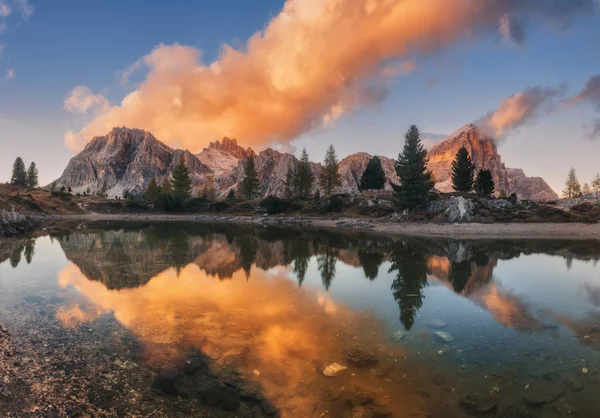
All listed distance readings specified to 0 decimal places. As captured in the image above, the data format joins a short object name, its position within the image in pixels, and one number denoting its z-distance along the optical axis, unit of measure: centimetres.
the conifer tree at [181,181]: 13134
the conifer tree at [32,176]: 16669
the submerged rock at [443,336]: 1349
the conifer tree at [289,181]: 13732
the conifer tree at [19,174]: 15662
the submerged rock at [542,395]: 930
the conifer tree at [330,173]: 12394
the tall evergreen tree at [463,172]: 10150
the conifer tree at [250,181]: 13100
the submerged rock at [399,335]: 1364
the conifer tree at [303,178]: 13012
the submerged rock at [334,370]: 1055
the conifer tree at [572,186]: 16062
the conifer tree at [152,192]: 13829
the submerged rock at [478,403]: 881
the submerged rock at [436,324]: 1518
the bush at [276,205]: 10281
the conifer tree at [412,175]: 7256
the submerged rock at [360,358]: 1134
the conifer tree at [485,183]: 10075
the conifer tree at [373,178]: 12281
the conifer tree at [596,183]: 15662
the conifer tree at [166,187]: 14012
